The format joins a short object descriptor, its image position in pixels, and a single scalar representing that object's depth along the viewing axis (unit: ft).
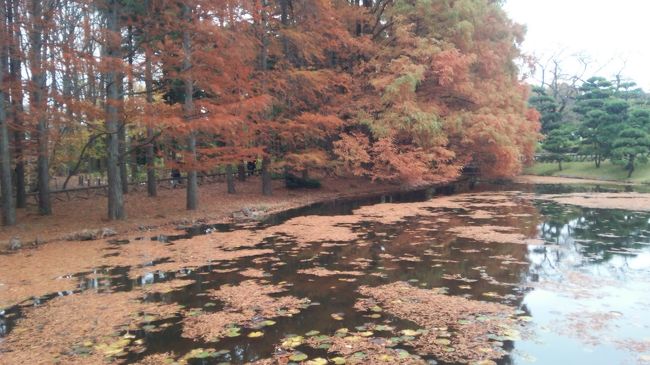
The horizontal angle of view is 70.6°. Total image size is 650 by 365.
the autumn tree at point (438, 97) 67.00
